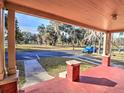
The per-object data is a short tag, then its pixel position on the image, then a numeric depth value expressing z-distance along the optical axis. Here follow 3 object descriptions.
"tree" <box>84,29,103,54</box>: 14.19
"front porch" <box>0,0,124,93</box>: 1.82
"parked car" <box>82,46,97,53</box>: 14.26
